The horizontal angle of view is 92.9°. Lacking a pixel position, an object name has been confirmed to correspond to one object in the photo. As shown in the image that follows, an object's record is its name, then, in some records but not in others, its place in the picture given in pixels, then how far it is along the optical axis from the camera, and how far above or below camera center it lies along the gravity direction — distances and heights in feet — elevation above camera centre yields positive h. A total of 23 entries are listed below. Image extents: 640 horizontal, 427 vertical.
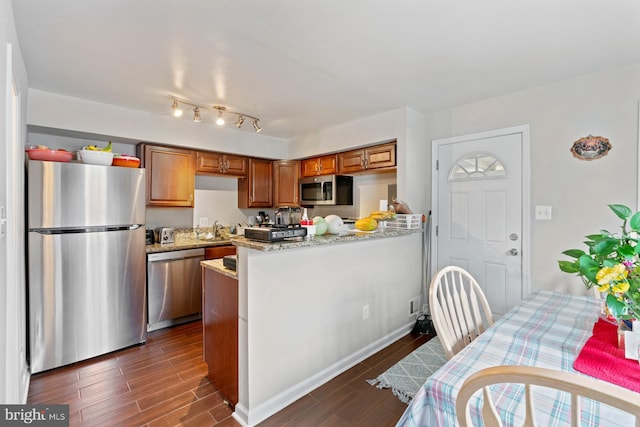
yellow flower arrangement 3.42 -0.65
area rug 6.92 -3.98
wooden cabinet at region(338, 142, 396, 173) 10.81 +2.05
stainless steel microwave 12.81 +0.96
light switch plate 8.46 +0.01
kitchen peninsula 5.95 -2.28
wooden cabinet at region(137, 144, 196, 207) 10.97 +1.41
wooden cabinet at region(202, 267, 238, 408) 6.31 -2.64
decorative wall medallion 7.58 +1.69
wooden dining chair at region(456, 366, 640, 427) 1.89 -1.19
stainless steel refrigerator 7.65 -1.34
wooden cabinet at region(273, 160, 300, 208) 14.64 +1.61
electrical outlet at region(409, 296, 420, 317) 10.31 -3.20
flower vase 3.81 -1.47
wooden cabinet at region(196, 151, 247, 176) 12.24 +2.03
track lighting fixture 9.08 +3.38
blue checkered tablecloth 2.69 -1.75
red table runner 3.16 -1.70
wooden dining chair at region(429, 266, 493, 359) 4.49 -1.78
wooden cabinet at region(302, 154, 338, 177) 12.90 +2.08
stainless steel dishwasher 10.27 -2.65
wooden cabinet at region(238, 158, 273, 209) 13.93 +1.24
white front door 9.05 +0.10
